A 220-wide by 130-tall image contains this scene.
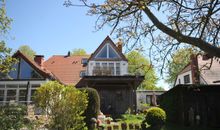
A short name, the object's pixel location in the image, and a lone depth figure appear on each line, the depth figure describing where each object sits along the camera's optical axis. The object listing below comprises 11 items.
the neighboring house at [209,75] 21.02
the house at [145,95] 32.51
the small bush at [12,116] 7.96
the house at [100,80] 20.33
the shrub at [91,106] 11.82
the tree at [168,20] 5.32
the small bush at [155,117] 12.53
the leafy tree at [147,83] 40.65
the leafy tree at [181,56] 7.46
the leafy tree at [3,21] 13.54
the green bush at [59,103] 8.85
